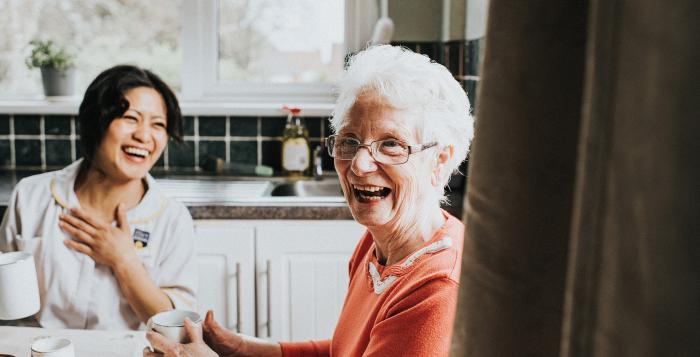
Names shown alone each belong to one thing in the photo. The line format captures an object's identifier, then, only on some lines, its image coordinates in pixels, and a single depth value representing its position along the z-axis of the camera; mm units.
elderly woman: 1080
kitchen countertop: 2248
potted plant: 2953
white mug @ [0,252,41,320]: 1207
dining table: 1249
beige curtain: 192
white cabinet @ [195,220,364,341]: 2273
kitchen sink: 2768
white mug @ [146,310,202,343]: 1107
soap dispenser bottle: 2834
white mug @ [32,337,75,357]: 1086
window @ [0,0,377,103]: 3037
